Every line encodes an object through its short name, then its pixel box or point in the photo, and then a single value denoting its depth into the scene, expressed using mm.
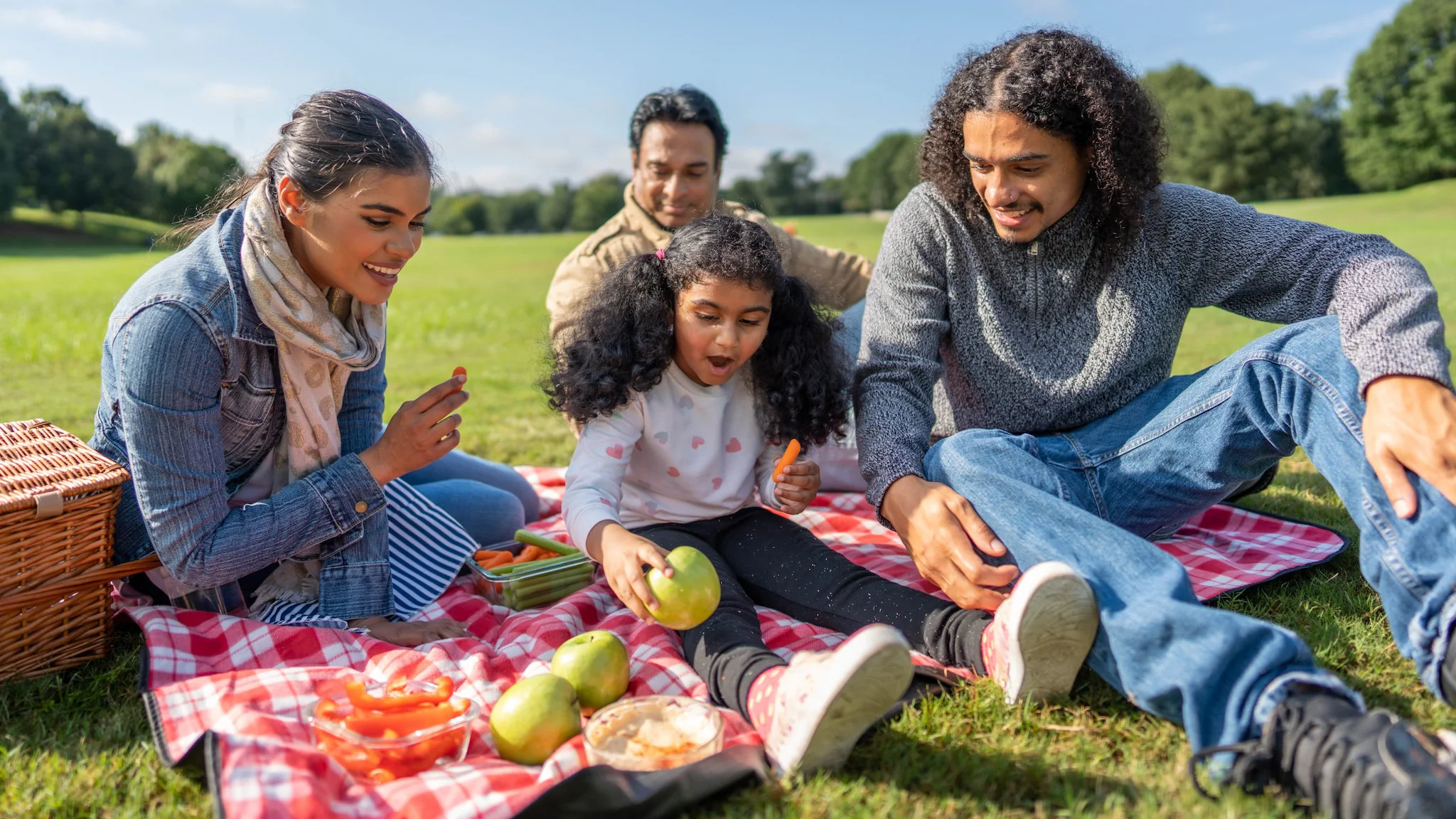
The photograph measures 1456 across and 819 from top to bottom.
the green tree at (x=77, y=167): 60688
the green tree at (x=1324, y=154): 57094
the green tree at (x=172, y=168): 64750
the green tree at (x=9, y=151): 53531
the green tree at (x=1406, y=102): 51500
